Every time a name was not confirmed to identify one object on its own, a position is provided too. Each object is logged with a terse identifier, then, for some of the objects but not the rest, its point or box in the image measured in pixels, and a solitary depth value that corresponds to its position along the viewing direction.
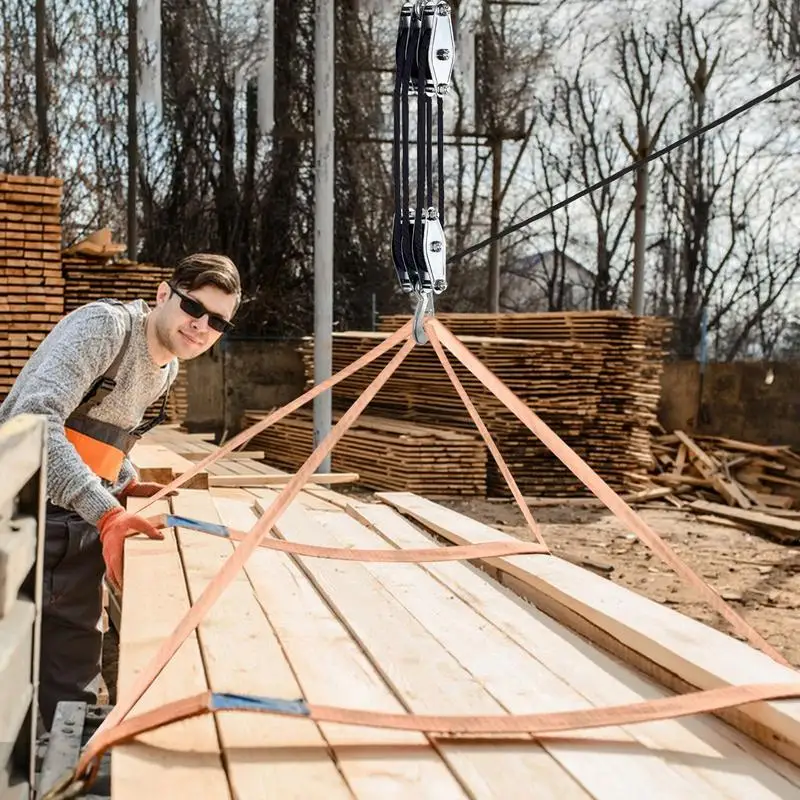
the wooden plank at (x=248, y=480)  6.32
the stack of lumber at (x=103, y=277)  11.42
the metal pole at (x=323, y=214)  11.34
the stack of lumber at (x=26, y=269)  9.58
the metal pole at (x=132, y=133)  16.56
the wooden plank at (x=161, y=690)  1.62
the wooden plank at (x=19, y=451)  1.53
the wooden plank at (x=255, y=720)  1.65
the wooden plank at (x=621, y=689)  1.81
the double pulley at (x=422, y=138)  2.49
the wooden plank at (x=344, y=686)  1.70
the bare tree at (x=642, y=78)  20.88
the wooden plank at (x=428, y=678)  1.72
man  3.30
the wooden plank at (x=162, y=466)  5.03
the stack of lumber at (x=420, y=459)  11.95
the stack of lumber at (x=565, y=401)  12.16
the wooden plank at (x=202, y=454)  8.90
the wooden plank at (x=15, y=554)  1.61
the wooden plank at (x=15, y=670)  1.66
